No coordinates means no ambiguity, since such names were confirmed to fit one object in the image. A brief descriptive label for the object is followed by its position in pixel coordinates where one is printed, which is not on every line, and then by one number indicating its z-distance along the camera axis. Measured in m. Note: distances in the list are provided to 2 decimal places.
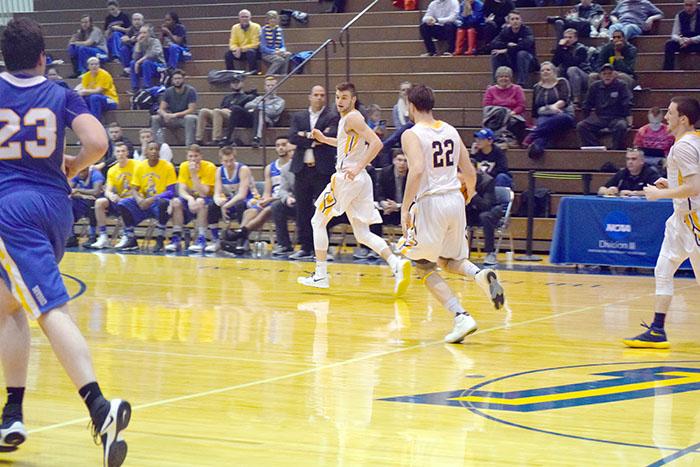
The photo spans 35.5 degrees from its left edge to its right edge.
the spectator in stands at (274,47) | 19.08
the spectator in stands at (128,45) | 21.06
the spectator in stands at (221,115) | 18.03
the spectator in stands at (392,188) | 13.89
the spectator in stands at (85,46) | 21.25
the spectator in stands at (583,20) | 16.84
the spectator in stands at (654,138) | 14.38
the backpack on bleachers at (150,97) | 19.66
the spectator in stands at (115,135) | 17.03
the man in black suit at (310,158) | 13.18
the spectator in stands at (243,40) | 19.48
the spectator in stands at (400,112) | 16.03
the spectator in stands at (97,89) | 19.45
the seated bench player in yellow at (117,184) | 15.62
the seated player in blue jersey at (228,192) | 14.86
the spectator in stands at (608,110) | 15.32
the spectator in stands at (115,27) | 21.39
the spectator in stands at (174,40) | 20.45
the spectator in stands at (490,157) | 13.98
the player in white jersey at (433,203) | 7.95
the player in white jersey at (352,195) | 10.29
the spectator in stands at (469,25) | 17.64
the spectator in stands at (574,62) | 16.09
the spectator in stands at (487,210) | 13.38
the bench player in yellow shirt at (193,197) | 15.12
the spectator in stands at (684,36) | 16.23
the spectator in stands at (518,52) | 16.62
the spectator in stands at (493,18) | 17.42
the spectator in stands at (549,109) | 15.48
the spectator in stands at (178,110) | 18.36
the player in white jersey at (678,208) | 7.53
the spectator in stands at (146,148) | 16.34
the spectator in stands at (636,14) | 16.97
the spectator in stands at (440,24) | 17.80
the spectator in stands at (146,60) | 20.14
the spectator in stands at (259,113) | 17.64
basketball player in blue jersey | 4.45
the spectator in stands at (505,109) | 15.65
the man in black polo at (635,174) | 13.11
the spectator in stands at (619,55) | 15.99
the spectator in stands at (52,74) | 20.20
